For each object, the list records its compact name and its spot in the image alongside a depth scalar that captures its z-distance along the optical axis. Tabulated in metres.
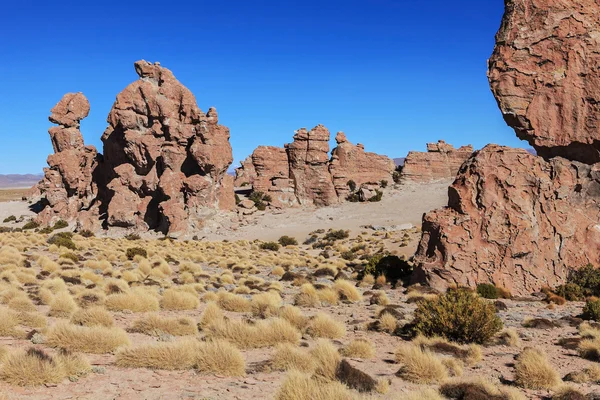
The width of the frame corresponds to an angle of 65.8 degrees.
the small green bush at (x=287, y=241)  43.16
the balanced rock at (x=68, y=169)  57.53
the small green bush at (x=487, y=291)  16.73
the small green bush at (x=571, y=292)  16.75
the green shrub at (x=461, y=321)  10.70
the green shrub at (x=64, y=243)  29.72
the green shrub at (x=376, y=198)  58.84
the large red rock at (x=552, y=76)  18.78
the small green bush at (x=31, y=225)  56.12
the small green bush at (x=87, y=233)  49.02
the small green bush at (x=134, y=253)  27.94
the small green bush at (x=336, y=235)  43.59
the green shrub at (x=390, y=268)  21.38
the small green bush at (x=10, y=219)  62.93
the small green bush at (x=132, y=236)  47.43
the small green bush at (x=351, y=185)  61.75
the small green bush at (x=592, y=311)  13.21
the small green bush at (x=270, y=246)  39.78
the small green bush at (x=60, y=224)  55.12
